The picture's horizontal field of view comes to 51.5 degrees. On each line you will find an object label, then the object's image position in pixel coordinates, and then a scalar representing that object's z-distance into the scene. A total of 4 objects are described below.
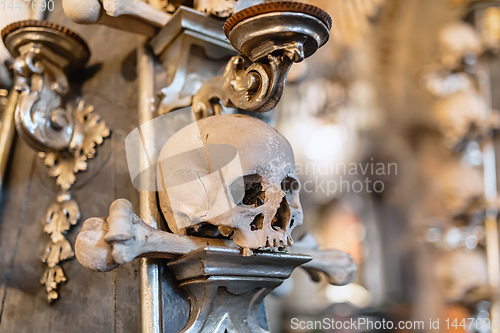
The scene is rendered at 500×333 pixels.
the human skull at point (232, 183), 0.74
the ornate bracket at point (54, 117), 0.91
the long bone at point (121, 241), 0.66
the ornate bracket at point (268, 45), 0.73
